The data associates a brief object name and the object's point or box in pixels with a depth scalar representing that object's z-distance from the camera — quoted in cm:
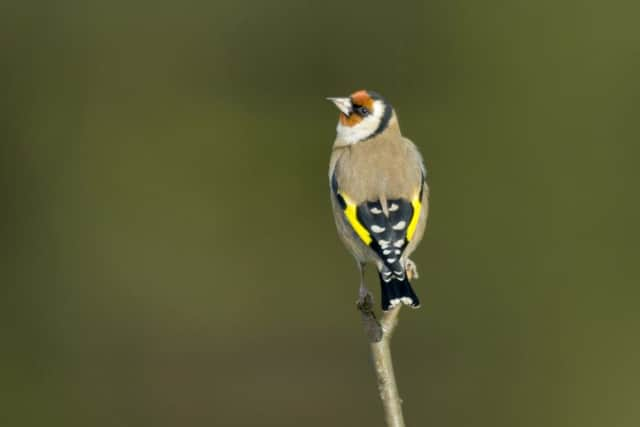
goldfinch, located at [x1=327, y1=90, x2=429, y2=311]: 684
